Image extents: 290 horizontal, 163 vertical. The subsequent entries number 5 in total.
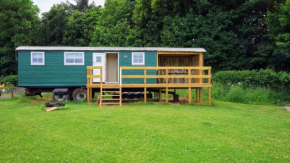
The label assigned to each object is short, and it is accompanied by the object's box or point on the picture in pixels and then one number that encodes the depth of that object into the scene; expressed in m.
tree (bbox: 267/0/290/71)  19.68
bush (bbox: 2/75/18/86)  26.42
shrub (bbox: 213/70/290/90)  16.83
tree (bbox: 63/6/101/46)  37.31
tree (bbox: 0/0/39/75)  33.88
